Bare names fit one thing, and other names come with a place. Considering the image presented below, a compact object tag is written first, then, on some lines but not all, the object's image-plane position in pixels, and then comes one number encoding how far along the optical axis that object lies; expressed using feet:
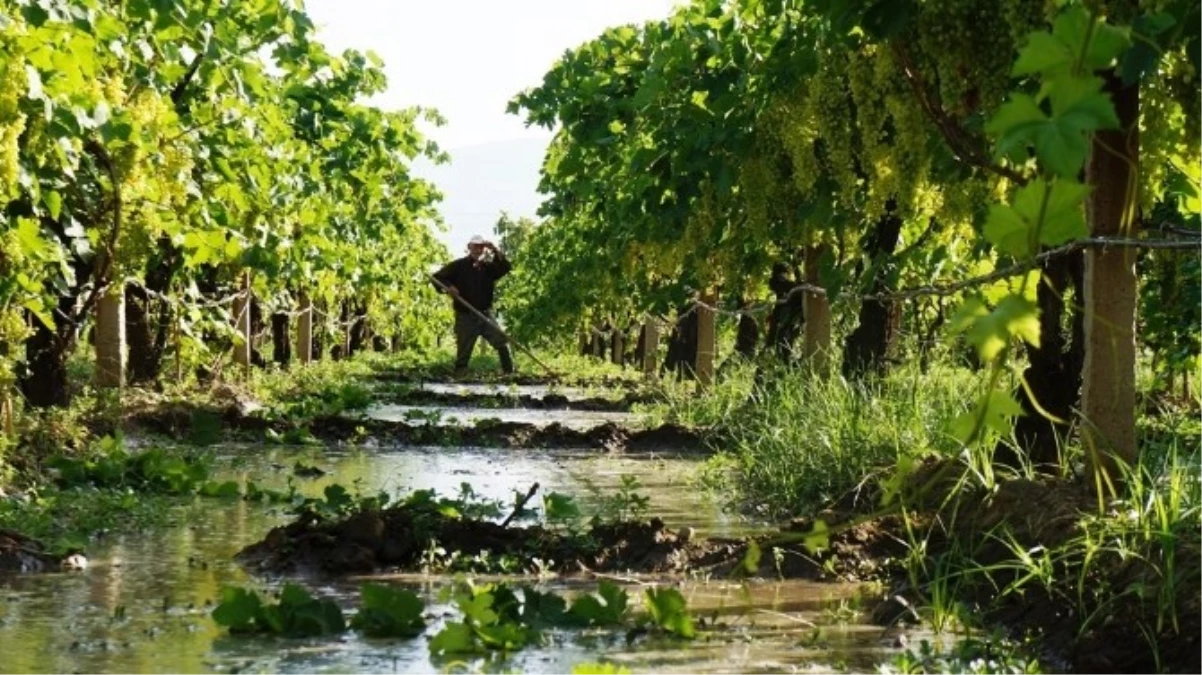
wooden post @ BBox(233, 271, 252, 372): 70.79
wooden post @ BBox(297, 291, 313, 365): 102.12
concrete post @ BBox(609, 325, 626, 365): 168.39
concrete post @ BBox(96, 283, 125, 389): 51.49
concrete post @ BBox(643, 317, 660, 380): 97.66
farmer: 98.80
